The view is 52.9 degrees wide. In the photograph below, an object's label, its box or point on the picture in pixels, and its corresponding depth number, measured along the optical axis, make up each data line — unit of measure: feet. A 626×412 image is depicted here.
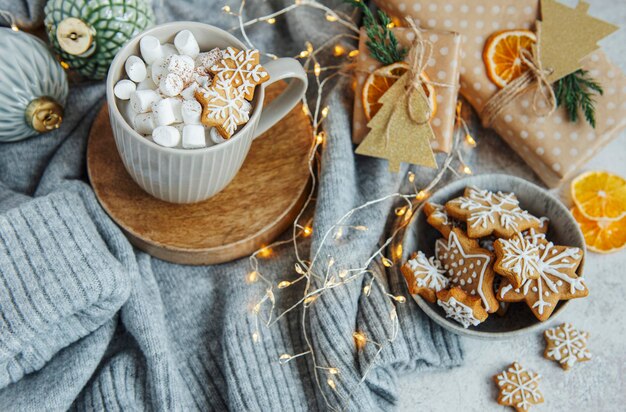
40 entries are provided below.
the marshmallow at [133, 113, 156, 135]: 2.64
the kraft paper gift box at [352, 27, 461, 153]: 3.23
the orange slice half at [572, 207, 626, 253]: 3.49
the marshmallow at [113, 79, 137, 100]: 2.67
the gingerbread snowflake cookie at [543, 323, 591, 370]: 3.26
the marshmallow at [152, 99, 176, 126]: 2.59
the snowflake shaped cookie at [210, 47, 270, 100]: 2.69
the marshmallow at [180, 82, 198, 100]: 2.69
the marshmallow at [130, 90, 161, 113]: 2.62
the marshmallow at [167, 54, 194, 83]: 2.66
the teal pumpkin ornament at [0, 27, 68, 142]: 3.10
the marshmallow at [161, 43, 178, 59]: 2.78
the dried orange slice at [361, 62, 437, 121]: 3.28
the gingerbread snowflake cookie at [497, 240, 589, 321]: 2.89
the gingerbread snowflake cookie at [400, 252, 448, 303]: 3.00
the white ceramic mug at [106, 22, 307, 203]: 2.67
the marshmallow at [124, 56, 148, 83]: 2.69
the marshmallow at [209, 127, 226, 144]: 2.71
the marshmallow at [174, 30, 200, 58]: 2.74
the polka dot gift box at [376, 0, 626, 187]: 3.33
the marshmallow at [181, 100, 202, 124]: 2.64
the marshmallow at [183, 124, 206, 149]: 2.63
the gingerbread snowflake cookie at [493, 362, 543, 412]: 3.16
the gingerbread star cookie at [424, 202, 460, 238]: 3.13
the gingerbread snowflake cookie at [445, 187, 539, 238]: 3.02
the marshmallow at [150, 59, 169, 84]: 2.69
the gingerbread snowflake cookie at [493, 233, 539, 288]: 2.88
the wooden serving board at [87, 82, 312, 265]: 3.17
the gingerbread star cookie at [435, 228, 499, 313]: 2.95
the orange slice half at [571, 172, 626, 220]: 3.48
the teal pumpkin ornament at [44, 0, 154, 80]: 3.17
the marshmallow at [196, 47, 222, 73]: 2.79
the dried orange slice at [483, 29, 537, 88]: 3.32
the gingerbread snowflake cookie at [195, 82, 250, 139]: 2.61
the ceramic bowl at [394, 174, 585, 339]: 2.99
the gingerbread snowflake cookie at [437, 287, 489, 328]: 2.88
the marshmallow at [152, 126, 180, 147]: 2.60
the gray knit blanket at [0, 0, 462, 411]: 2.91
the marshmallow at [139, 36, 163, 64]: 2.72
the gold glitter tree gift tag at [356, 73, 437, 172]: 3.22
